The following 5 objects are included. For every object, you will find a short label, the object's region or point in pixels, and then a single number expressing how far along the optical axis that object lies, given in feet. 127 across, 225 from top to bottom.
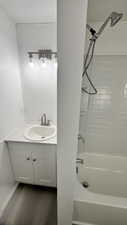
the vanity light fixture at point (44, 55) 5.51
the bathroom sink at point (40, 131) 6.09
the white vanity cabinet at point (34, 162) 5.21
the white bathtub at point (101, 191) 3.82
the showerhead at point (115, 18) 4.23
